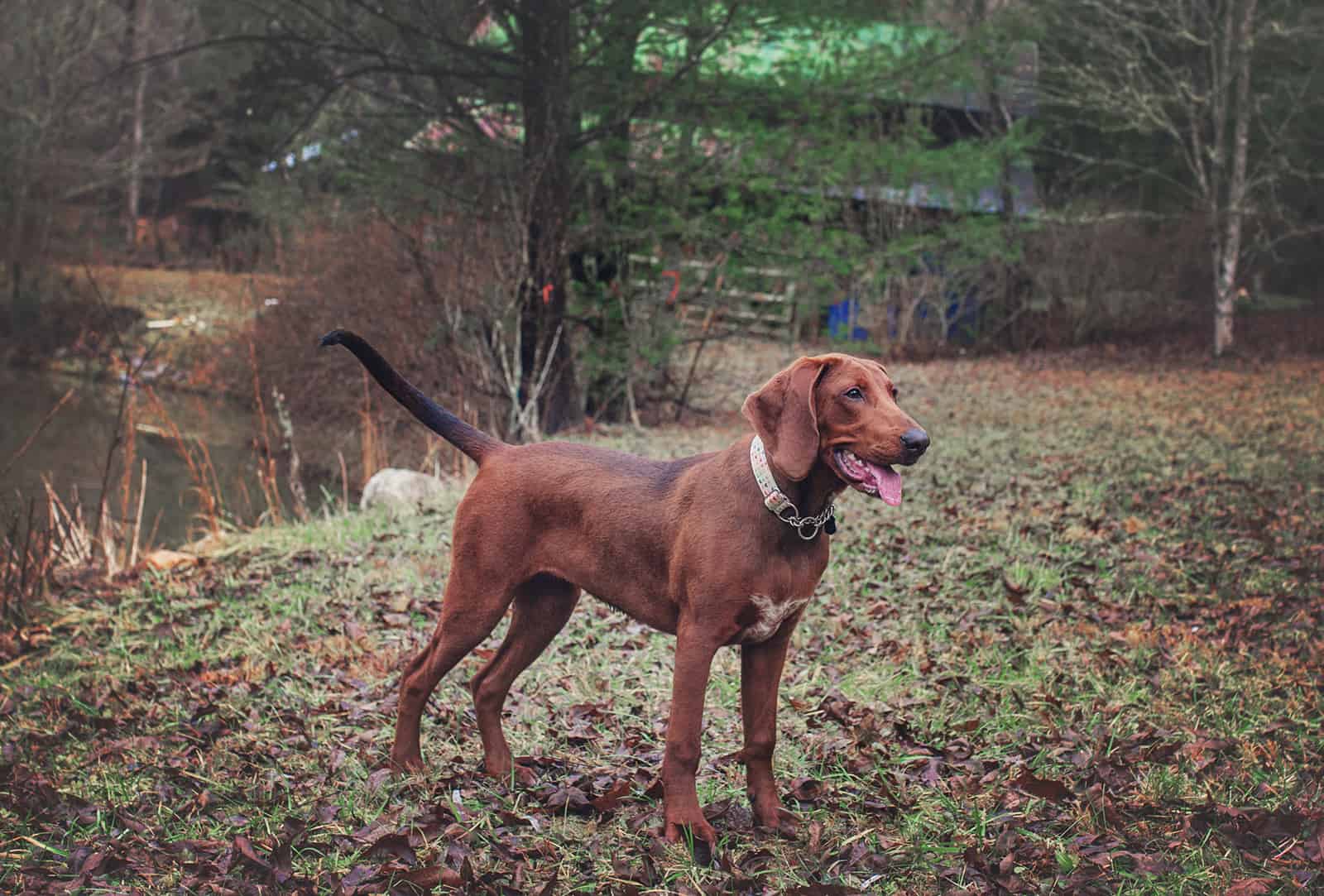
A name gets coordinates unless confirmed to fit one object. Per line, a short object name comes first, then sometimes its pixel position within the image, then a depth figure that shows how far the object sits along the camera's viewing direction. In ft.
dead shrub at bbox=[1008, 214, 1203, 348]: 70.38
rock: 32.09
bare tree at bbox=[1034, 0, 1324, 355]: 60.85
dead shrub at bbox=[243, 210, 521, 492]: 41.68
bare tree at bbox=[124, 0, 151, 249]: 86.08
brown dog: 11.52
